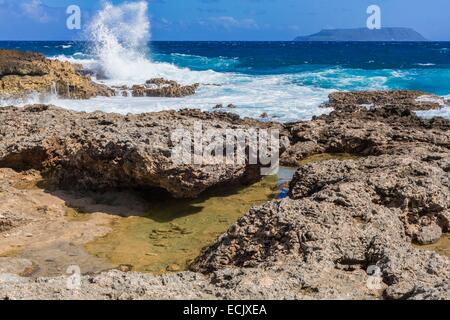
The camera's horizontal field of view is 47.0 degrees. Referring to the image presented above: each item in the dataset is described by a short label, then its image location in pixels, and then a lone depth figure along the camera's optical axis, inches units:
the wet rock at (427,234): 202.7
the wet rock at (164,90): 989.8
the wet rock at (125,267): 197.8
